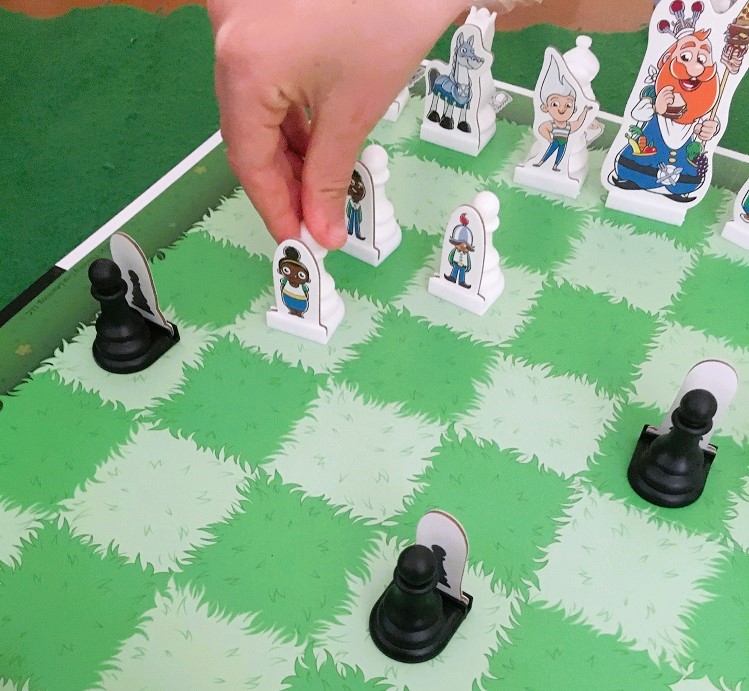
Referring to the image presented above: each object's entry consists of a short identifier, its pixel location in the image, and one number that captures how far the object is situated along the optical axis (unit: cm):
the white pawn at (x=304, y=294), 46
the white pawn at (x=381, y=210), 49
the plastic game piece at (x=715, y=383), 42
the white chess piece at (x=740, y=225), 51
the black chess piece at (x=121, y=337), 46
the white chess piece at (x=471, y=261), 47
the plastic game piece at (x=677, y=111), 48
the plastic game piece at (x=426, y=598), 38
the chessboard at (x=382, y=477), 40
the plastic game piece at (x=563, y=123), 51
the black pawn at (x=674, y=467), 42
